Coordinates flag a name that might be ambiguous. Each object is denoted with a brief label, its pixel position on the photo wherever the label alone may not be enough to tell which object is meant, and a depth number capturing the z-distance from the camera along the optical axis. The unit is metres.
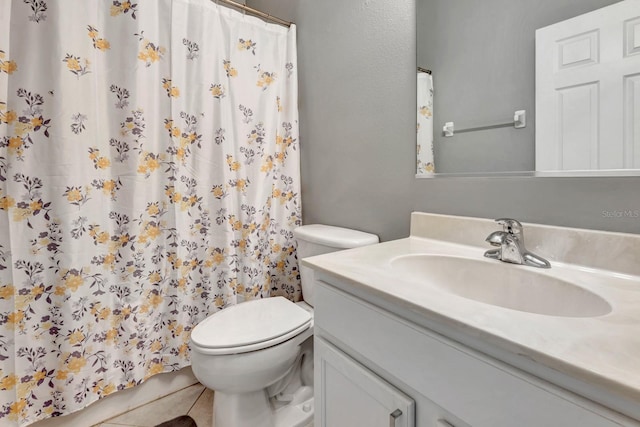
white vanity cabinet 0.39
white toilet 0.99
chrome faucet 0.74
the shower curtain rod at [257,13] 1.44
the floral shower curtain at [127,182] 1.06
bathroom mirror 0.75
